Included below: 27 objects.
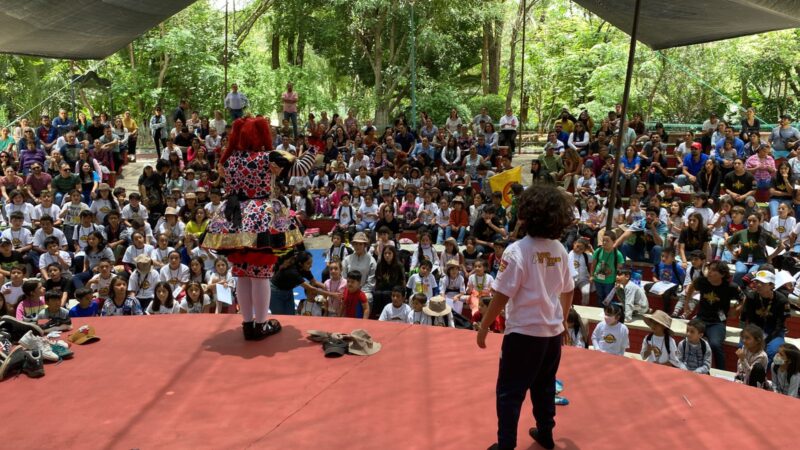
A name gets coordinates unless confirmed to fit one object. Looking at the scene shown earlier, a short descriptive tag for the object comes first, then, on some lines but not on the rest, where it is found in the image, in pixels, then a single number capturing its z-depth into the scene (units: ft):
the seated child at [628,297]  24.25
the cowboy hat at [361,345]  13.89
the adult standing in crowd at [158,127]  48.21
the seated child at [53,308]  19.65
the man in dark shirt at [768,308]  20.62
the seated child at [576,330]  20.78
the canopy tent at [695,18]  15.09
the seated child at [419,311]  22.13
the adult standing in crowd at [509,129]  45.85
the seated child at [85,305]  22.29
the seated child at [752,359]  17.39
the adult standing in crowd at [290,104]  49.11
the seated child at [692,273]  24.23
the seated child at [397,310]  21.80
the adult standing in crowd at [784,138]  38.01
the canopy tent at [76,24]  13.06
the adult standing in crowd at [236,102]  45.09
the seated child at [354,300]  23.26
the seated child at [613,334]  20.57
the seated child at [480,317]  22.06
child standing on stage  9.68
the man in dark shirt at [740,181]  33.27
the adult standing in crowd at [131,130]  48.65
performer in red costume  13.75
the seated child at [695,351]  19.17
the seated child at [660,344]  19.58
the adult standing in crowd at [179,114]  48.83
